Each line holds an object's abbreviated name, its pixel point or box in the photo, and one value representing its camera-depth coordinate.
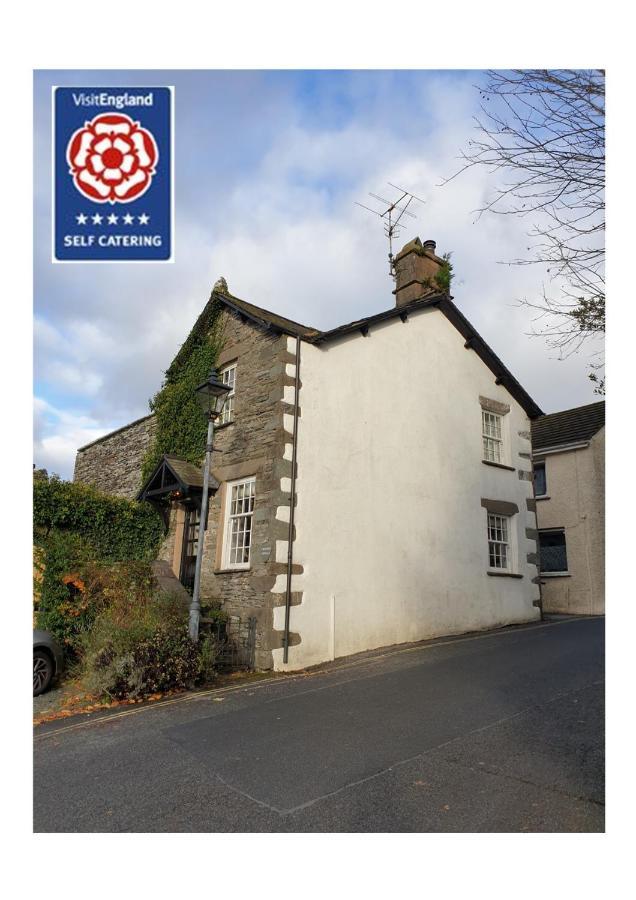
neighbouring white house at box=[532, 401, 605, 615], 17.59
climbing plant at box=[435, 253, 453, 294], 14.91
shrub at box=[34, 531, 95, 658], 10.37
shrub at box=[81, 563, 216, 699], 8.37
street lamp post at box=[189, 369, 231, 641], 9.84
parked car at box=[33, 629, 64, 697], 9.09
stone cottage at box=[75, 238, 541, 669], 10.79
